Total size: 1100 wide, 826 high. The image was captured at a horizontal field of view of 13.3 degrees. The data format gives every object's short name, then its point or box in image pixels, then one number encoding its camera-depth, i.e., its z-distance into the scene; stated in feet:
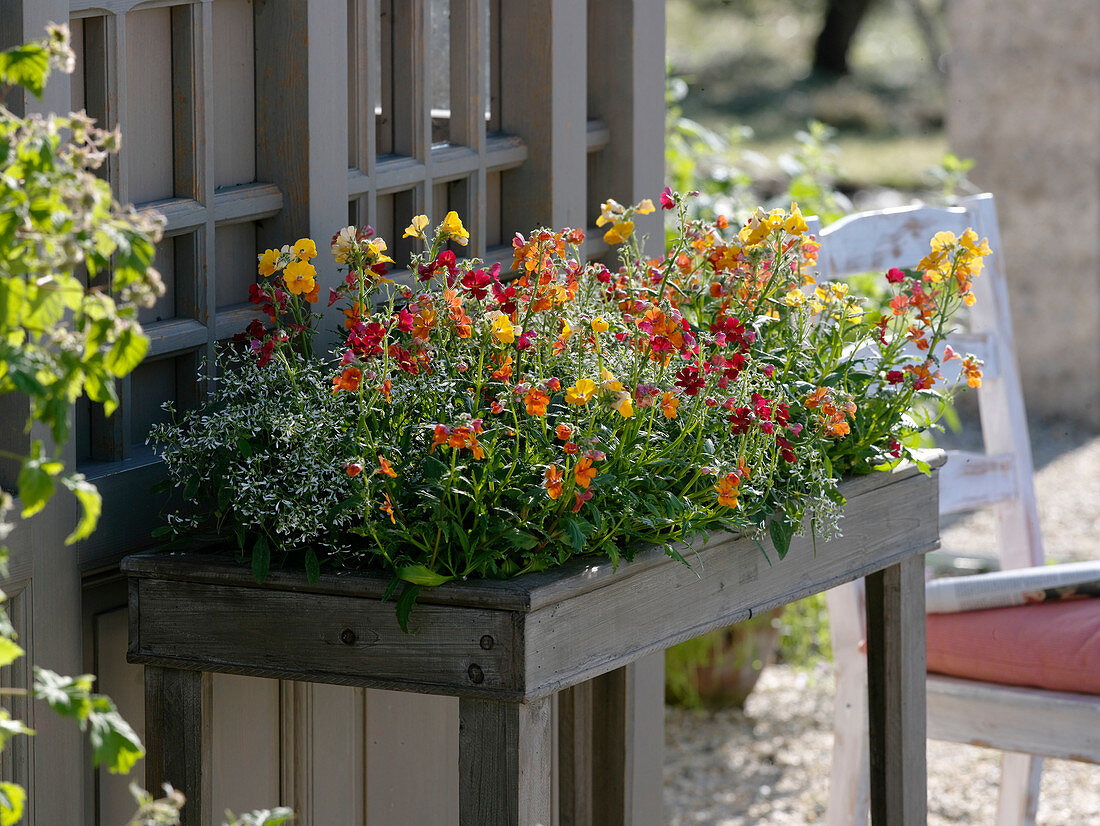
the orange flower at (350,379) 14.29
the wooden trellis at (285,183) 14.88
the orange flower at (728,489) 14.62
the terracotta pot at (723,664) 25.17
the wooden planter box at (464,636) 14.36
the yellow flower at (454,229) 14.83
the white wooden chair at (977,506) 17.32
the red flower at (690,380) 14.83
